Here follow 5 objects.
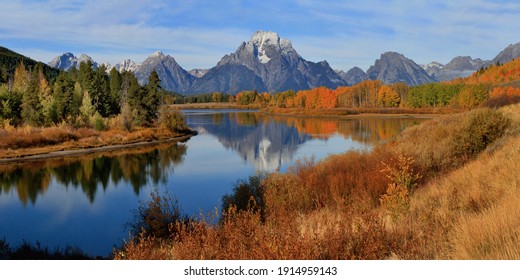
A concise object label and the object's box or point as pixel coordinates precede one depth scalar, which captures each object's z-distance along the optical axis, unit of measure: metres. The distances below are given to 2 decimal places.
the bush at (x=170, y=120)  70.12
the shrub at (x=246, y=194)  19.45
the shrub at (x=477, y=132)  24.33
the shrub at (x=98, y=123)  61.00
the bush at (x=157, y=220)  16.47
